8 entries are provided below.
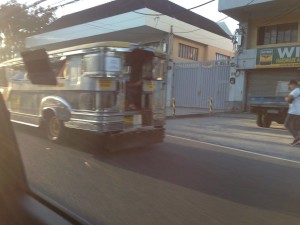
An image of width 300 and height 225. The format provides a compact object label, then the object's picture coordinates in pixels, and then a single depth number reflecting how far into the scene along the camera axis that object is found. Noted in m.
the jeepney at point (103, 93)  8.11
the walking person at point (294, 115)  10.63
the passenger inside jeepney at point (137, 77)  8.90
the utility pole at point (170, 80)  28.42
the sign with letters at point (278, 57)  20.98
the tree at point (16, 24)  38.06
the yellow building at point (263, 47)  21.50
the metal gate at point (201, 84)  25.64
